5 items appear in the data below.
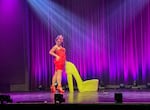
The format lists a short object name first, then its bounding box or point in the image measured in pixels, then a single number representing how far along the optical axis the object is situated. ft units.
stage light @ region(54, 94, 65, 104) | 16.93
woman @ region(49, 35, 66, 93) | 31.17
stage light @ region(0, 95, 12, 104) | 16.96
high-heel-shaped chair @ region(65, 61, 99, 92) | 32.88
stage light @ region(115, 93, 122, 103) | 16.37
